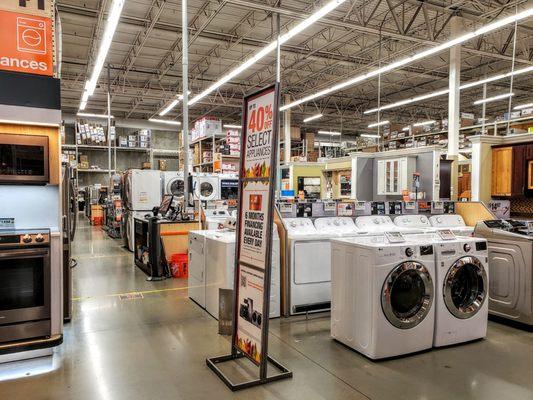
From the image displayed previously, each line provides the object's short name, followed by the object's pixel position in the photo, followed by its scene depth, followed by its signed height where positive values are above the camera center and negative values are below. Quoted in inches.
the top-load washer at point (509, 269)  161.3 -32.2
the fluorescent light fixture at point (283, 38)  261.5 +120.5
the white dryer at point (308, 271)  177.9 -36.2
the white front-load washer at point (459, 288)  141.3 -35.6
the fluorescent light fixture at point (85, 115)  706.0 +134.6
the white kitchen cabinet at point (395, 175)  340.2 +14.8
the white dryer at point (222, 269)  166.7 -33.9
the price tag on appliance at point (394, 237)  137.7 -16.0
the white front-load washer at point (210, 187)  376.8 +3.7
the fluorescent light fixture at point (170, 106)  579.5 +130.5
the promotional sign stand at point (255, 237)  110.3 -13.4
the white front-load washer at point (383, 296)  129.2 -35.2
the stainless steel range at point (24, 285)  130.3 -31.9
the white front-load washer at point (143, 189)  362.9 +1.4
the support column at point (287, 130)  646.0 +98.8
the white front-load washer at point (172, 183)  406.9 +7.9
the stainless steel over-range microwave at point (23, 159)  135.9 +10.6
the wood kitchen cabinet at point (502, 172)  253.0 +12.9
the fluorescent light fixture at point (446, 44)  262.9 +116.0
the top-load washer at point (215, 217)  251.6 -17.4
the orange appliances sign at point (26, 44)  133.2 +49.6
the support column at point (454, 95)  370.6 +92.3
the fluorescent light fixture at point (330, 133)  971.3 +145.5
